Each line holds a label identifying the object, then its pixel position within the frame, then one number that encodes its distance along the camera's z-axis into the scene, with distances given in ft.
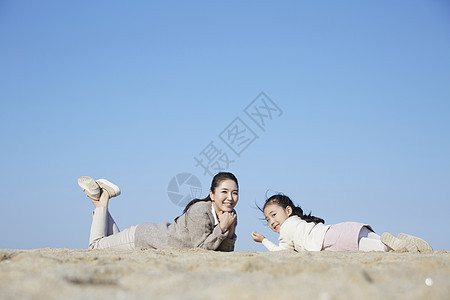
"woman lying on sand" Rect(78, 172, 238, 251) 15.83
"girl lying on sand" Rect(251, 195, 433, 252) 14.44
